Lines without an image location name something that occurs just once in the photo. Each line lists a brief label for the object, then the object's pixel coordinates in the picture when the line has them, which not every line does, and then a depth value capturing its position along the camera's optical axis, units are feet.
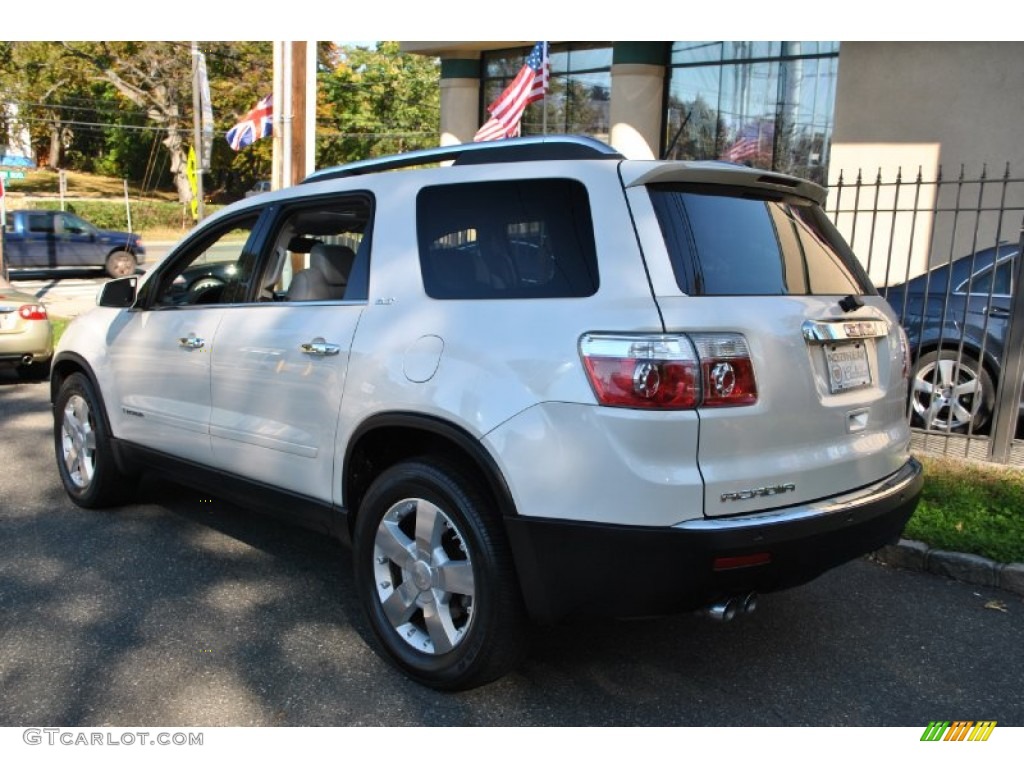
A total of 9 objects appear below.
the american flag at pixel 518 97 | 34.27
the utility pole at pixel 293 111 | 29.27
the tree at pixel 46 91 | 142.31
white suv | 8.60
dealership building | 29.99
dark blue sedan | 21.27
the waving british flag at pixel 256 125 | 37.68
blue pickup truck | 72.02
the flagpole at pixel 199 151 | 48.77
